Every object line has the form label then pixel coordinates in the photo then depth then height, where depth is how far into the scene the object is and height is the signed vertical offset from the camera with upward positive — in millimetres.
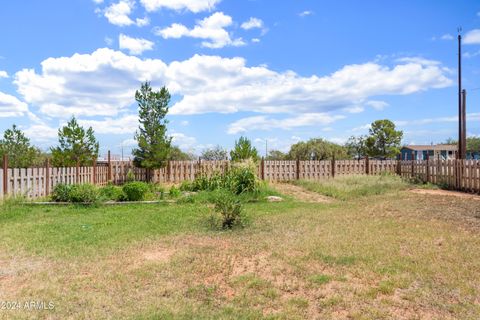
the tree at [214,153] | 24306 +486
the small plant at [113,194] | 11406 -1043
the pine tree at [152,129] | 17812 +1531
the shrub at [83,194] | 10625 -969
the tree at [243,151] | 18469 +456
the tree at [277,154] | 33725 +539
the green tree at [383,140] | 38531 +2041
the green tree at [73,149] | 16250 +553
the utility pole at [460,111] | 17853 +2332
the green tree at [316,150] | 33594 +889
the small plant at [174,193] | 11992 -1083
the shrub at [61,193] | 11131 -984
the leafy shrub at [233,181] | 12641 -761
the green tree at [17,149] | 14594 +492
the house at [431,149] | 47406 +1270
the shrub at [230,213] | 7125 -1033
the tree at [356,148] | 40438 +1275
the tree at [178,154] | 30138 +528
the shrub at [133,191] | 11258 -943
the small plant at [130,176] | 18578 -785
